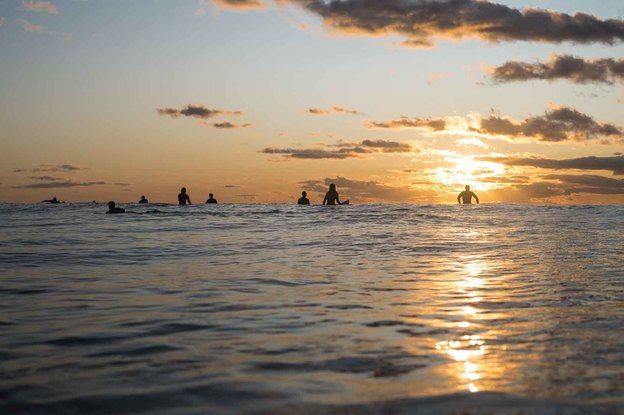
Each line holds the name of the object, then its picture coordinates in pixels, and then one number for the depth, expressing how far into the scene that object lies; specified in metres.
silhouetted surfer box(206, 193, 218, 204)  55.08
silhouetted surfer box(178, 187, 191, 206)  47.69
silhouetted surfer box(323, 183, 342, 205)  44.12
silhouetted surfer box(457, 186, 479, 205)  50.95
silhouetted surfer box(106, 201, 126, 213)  33.83
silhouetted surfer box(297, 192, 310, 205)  49.29
